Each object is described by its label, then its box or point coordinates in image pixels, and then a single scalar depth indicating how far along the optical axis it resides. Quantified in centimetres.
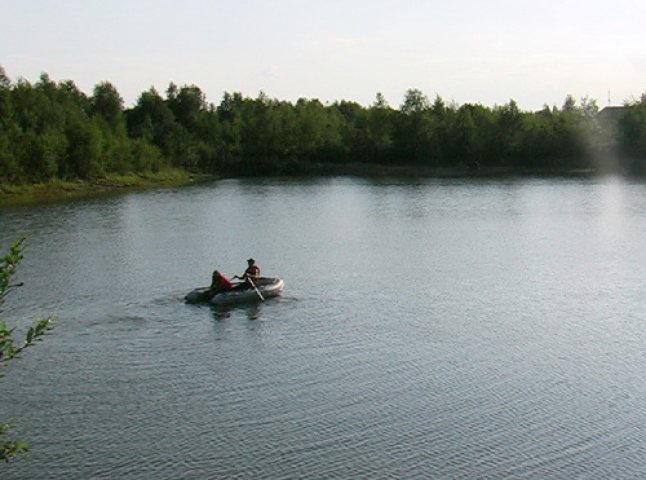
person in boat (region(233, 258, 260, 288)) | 2900
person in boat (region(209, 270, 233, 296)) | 2859
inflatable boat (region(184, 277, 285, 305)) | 2838
